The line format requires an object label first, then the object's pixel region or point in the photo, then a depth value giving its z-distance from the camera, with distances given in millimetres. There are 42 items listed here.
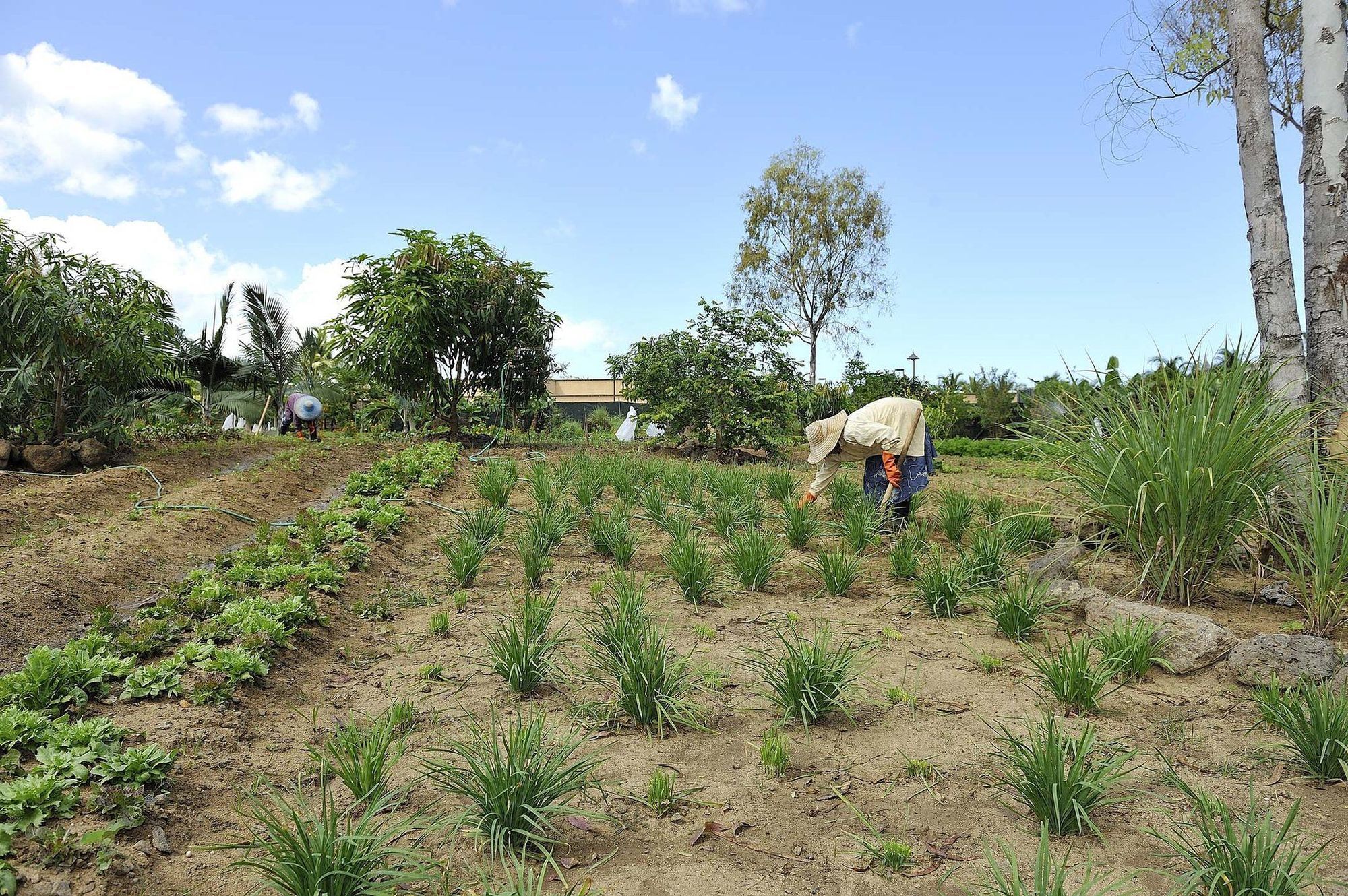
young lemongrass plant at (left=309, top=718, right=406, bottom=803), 2391
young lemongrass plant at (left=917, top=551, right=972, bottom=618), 4324
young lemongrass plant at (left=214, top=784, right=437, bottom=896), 1920
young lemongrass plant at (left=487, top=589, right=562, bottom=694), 3271
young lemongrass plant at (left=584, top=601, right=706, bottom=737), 2988
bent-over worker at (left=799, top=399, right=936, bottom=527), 6945
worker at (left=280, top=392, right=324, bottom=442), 15268
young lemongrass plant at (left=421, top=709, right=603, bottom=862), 2207
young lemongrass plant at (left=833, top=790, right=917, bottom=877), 2199
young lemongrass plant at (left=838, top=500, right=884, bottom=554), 5559
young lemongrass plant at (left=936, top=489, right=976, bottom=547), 6094
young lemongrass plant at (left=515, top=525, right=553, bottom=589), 4816
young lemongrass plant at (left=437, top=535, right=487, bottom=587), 4922
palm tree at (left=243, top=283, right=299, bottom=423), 25281
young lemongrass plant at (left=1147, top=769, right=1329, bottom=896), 1872
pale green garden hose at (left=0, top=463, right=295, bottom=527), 7090
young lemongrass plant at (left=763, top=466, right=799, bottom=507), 7215
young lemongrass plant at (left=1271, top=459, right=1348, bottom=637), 3574
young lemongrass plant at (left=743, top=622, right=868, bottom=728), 2996
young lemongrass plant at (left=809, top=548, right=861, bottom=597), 4719
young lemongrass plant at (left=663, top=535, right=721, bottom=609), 4492
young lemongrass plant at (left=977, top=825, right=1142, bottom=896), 1773
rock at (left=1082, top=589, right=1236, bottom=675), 3570
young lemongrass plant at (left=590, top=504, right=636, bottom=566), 5246
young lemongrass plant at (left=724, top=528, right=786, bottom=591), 4758
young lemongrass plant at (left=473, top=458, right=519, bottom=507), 7156
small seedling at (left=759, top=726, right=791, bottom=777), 2682
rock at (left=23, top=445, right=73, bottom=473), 9477
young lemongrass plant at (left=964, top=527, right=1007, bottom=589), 4551
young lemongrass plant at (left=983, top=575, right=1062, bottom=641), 3914
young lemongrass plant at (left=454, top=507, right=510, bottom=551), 5656
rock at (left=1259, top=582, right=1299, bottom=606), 4262
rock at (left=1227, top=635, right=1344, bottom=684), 3184
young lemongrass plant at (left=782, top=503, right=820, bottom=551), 5875
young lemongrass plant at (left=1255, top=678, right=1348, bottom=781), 2533
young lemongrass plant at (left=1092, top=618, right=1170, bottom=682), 3410
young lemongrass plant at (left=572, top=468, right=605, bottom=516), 6691
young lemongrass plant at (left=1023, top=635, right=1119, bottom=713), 3068
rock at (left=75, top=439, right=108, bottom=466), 9727
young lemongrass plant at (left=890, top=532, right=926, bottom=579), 4949
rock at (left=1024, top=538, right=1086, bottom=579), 4730
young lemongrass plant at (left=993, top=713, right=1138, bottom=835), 2271
